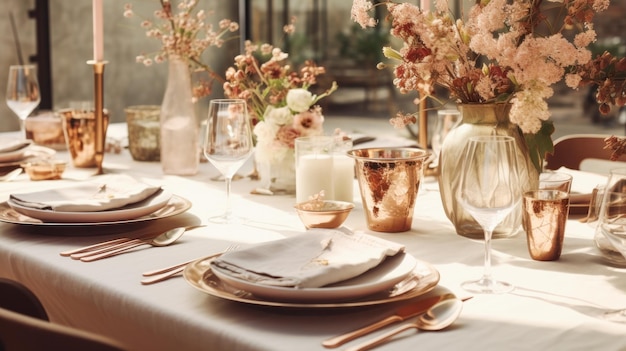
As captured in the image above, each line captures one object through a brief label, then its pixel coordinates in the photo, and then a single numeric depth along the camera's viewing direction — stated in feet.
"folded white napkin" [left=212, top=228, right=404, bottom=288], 3.49
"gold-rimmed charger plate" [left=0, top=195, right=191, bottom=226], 4.90
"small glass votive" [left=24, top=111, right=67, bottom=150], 8.44
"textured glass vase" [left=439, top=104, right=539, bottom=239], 4.89
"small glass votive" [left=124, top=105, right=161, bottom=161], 7.65
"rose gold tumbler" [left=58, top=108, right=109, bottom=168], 7.45
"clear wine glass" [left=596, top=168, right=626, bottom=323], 3.50
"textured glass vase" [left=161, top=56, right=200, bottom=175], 7.09
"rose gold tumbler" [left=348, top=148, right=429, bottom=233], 4.94
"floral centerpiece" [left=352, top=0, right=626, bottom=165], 4.40
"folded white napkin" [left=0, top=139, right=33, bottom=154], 7.21
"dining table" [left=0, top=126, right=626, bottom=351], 3.23
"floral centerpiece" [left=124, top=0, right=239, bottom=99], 6.75
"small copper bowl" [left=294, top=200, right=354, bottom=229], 4.85
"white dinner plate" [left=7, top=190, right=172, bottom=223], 4.90
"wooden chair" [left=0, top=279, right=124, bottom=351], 2.87
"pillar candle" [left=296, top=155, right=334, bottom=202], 5.53
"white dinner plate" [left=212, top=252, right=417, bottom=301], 3.38
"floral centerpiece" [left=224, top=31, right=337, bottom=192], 6.11
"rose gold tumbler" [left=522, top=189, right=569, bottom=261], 4.28
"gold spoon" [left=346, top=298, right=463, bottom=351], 3.10
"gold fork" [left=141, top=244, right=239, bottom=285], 3.95
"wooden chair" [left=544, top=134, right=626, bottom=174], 8.41
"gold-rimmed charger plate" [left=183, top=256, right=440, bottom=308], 3.38
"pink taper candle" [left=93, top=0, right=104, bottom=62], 6.98
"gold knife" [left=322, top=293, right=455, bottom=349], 3.10
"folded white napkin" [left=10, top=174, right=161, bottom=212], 5.00
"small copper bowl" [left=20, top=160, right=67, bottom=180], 6.88
